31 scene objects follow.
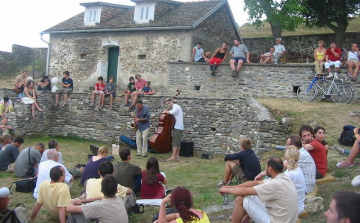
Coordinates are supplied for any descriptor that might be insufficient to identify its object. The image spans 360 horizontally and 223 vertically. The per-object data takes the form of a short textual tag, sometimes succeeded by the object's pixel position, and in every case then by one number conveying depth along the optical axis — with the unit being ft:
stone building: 60.29
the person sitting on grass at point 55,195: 18.52
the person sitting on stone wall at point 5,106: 46.65
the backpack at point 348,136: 29.48
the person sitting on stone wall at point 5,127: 45.09
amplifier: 40.22
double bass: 38.78
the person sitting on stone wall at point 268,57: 48.65
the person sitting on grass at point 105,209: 16.17
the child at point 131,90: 45.83
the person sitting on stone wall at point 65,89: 51.24
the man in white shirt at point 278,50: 50.77
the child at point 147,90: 48.57
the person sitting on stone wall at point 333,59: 40.52
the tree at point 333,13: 69.62
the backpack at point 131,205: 19.77
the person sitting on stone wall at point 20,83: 50.83
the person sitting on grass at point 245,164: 23.76
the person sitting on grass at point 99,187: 18.71
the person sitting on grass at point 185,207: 12.99
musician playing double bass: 37.95
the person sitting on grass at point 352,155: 23.97
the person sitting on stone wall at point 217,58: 47.96
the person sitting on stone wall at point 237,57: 46.17
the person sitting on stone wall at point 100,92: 48.26
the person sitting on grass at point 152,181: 22.16
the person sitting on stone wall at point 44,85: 51.57
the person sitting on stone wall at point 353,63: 39.96
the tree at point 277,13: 62.18
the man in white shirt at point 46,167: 22.03
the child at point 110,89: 48.18
